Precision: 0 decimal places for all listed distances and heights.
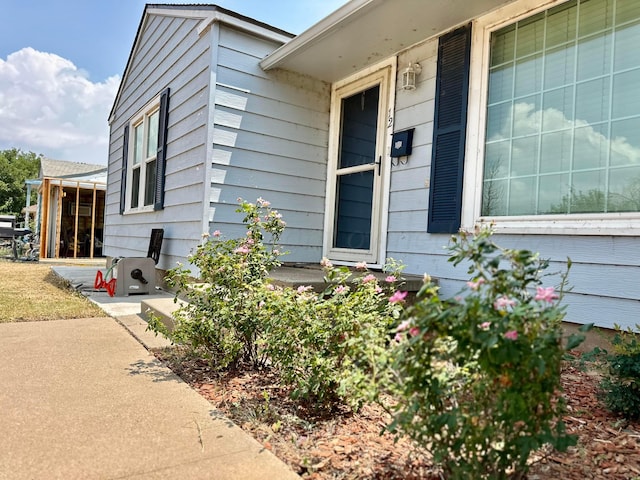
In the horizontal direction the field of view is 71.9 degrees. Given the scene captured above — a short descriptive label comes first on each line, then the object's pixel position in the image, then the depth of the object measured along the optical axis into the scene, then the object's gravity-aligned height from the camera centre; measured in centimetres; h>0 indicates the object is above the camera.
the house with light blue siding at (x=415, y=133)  270 +95
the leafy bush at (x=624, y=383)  184 -55
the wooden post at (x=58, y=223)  1338 +3
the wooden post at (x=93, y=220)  1339 +18
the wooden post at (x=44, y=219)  1284 +12
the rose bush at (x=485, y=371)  109 -33
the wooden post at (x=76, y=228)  1331 -9
